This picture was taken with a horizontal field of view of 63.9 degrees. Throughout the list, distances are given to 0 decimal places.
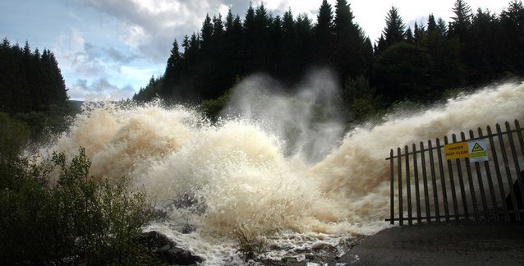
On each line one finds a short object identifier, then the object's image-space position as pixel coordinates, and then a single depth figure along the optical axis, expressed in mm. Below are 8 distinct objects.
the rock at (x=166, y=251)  7000
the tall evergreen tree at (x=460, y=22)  64988
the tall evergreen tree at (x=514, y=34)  54816
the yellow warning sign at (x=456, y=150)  7457
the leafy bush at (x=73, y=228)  5938
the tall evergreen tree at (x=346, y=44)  53388
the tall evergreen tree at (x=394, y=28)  78812
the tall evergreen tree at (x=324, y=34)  57250
